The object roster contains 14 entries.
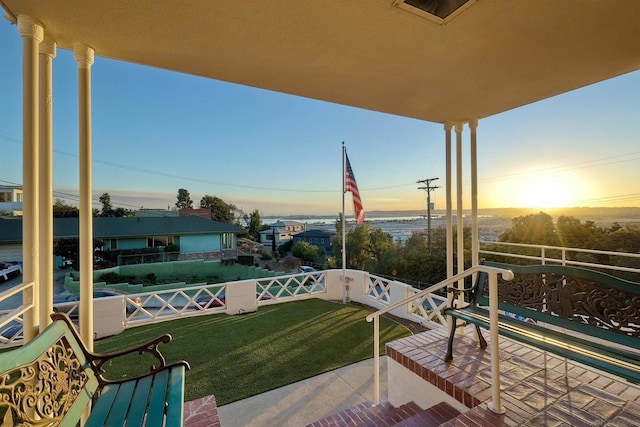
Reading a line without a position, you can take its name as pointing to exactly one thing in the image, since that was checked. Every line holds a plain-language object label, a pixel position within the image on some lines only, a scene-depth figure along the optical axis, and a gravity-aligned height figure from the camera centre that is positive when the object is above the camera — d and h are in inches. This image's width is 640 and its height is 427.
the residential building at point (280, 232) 869.8 -57.2
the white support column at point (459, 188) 119.3 +11.4
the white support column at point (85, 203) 65.6 +4.0
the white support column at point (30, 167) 53.7 +10.9
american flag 249.0 +23.6
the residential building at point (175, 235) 590.0 -41.8
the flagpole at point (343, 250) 256.5 -37.0
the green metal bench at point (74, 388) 40.1 -32.7
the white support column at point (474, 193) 117.3 +9.0
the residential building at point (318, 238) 919.7 -84.2
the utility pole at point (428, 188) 611.0 +61.2
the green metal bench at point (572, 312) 59.8 -28.5
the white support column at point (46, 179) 57.2 +9.3
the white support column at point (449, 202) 122.4 +5.3
